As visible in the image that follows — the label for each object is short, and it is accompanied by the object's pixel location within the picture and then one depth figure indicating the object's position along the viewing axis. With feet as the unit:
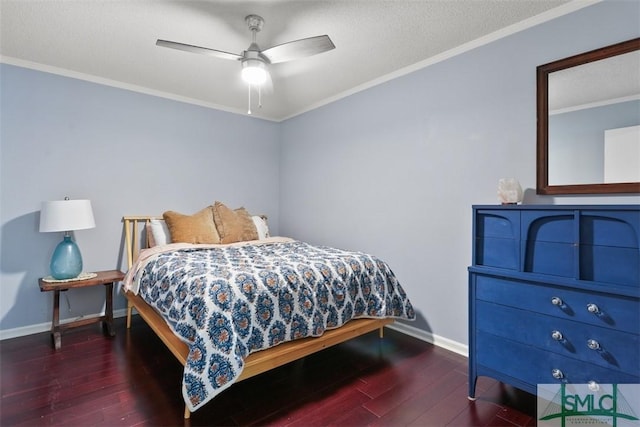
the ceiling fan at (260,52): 6.75
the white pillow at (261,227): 12.46
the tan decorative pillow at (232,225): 11.43
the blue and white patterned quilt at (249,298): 5.59
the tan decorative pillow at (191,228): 10.72
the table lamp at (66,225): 8.79
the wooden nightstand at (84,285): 8.73
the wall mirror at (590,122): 5.91
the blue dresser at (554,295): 4.89
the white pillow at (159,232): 10.84
